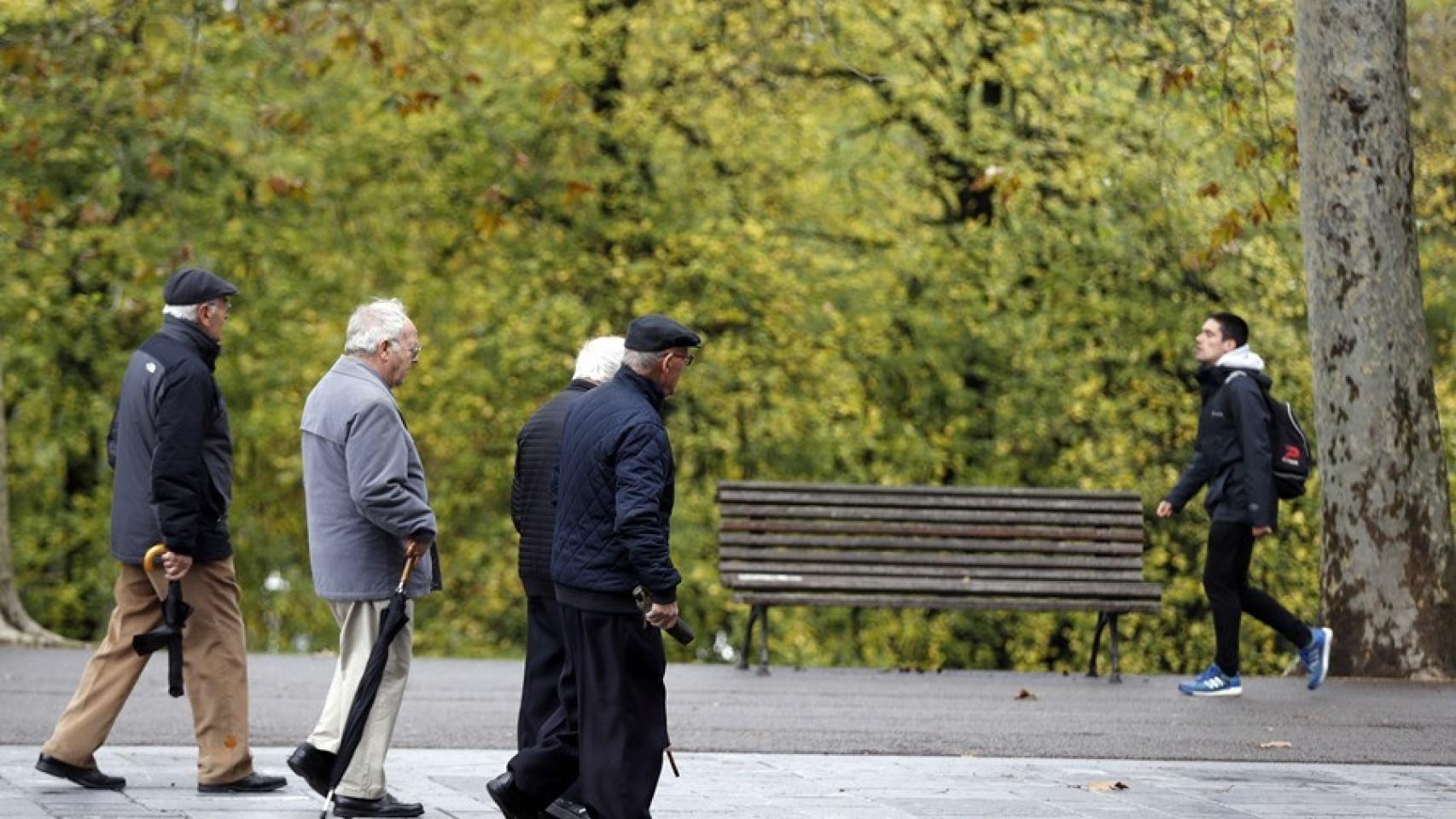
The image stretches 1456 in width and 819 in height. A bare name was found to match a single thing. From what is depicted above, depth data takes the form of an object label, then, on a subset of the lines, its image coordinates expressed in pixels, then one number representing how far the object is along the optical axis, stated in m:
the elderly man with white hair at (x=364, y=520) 15.10
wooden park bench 27.02
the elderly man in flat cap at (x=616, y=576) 13.54
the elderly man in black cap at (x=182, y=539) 16.02
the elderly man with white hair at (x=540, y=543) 15.98
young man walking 23.83
